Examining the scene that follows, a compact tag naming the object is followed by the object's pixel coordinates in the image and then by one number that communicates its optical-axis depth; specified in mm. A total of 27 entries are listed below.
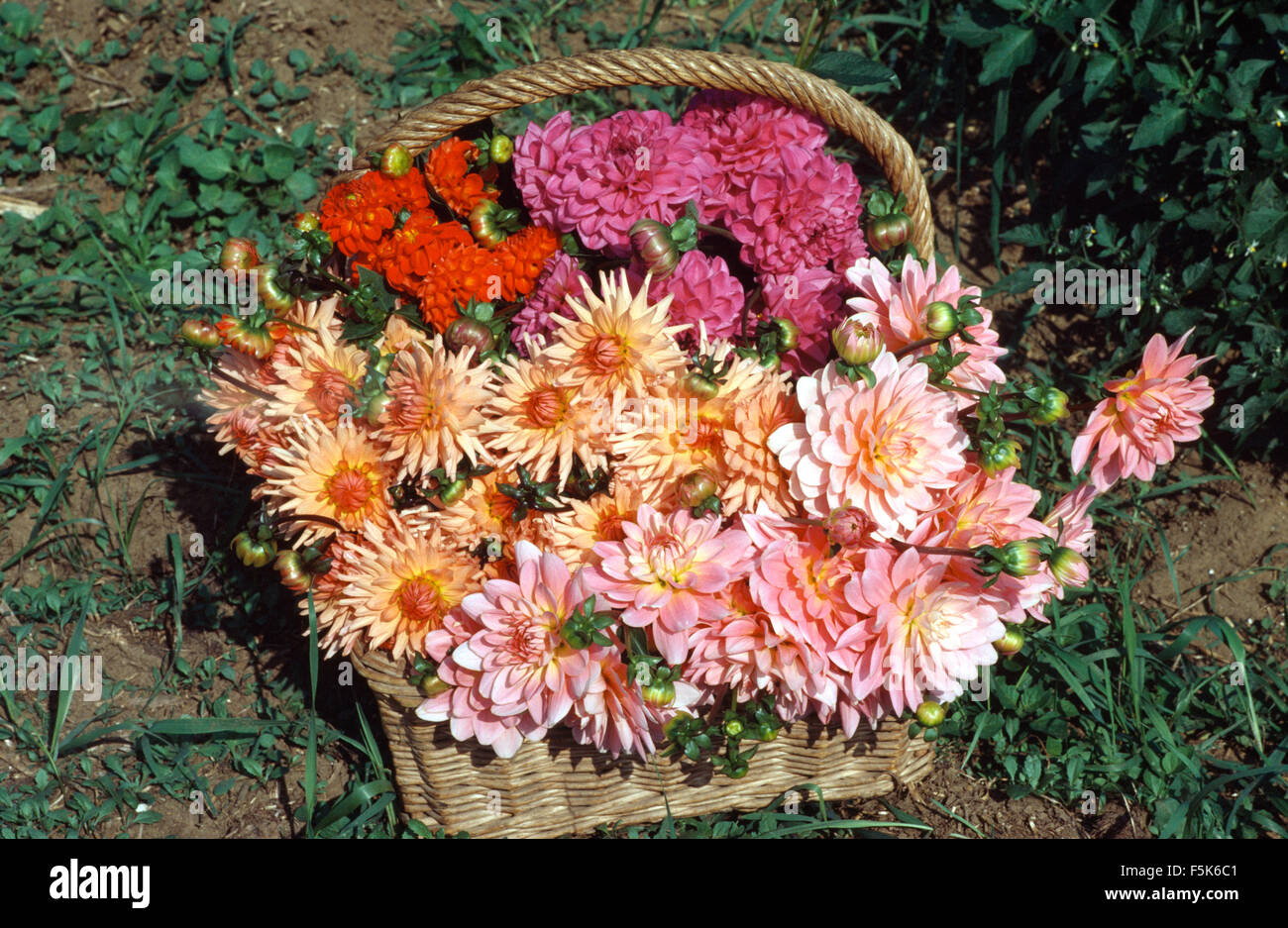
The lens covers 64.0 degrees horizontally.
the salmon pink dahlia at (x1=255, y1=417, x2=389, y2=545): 1727
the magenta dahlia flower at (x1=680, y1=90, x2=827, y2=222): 1884
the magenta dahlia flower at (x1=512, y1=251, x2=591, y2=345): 1833
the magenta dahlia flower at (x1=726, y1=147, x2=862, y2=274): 1845
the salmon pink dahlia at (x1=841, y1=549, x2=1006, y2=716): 1587
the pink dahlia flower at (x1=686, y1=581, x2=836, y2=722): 1624
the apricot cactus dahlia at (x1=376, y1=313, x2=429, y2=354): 1881
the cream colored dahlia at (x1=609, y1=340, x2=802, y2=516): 1649
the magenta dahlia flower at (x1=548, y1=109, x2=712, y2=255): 1797
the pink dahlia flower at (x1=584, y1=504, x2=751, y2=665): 1595
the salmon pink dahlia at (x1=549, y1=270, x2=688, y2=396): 1656
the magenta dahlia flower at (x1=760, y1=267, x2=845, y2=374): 1852
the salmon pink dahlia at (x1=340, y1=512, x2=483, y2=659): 1701
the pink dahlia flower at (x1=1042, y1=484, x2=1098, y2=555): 1767
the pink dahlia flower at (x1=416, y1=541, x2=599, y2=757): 1608
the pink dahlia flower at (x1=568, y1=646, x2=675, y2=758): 1654
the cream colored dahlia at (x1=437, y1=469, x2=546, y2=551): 1768
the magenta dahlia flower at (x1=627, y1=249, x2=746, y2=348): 1796
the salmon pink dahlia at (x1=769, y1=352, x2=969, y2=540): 1577
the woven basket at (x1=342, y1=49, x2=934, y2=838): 1808
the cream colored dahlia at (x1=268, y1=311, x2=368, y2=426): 1802
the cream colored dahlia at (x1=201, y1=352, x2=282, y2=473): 1838
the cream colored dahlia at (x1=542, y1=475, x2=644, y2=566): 1700
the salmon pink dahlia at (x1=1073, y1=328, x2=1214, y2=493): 1655
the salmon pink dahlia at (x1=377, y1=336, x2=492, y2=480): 1677
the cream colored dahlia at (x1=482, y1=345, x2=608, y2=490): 1679
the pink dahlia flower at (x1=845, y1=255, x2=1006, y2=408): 1695
